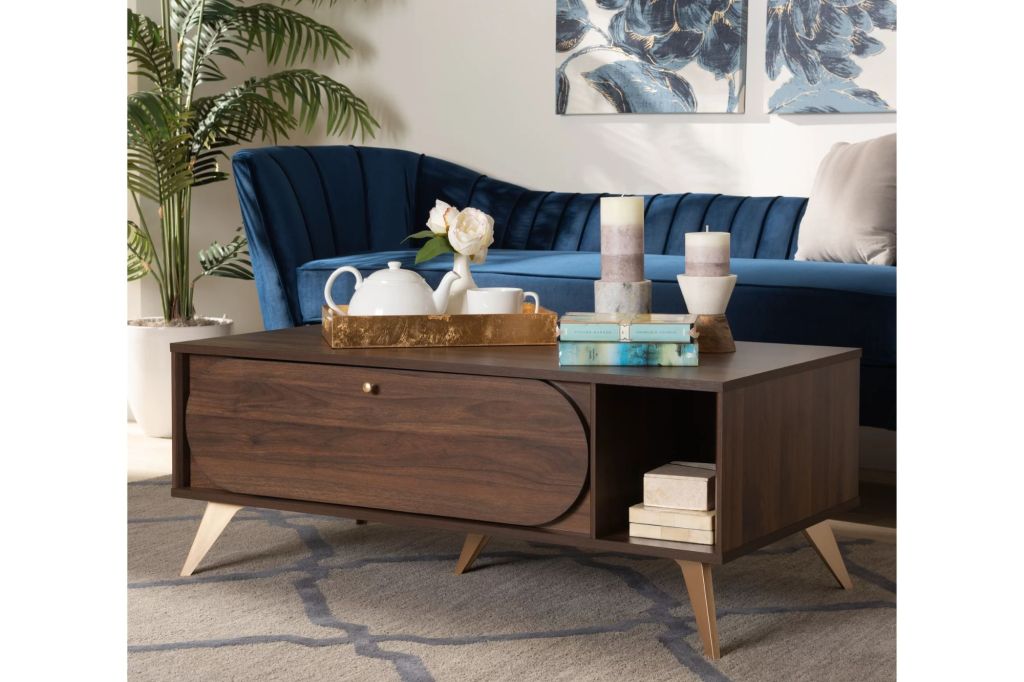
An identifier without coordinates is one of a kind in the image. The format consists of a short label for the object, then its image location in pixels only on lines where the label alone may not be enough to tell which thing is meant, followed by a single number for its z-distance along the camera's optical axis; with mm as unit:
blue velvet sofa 4772
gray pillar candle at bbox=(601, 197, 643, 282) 4007
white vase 4172
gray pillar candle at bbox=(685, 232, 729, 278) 3968
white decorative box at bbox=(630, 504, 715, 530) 3675
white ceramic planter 5787
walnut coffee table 3725
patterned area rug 3679
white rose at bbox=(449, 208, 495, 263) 4201
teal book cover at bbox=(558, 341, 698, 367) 3784
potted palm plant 5803
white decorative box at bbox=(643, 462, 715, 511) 3684
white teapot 4077
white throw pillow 5169
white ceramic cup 4116
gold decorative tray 4038
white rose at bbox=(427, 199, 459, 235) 4216
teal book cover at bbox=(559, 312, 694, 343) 3781
